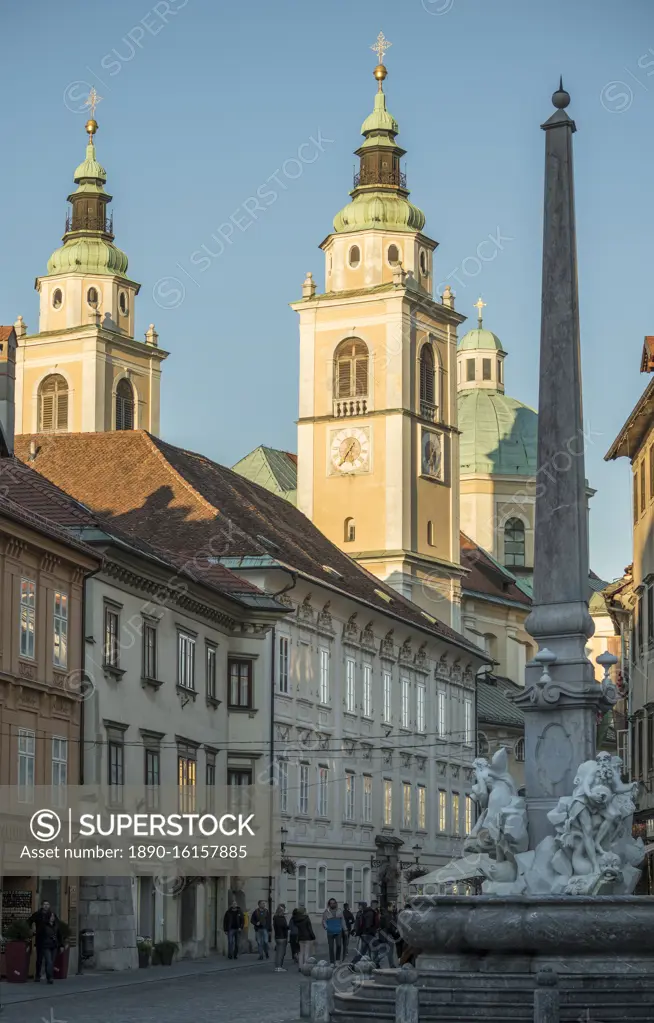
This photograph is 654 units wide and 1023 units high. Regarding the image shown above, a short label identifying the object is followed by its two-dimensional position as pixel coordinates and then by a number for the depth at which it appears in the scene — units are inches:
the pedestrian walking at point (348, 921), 2000.5
